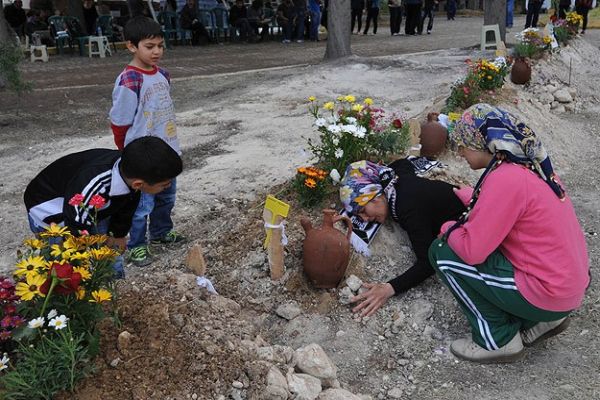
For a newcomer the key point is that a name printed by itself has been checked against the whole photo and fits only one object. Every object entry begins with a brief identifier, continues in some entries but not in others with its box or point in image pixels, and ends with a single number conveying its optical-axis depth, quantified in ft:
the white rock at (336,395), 8.11
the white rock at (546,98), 27.32
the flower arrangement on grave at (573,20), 40.19
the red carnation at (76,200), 8.40
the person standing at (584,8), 52.90
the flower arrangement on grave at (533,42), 31.94
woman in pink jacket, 8.52
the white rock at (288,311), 10.98
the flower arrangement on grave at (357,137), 13.47
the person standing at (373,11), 68.64
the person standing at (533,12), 53.67
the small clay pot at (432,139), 17.12
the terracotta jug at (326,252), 10.98
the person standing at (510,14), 67.41
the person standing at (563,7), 52.62
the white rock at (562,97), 28.02
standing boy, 12.23
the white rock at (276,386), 7.72
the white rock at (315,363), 8.47
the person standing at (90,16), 55.21
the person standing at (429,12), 67.26
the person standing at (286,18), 60.95
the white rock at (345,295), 11.29
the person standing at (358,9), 65.62
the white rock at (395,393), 9.33
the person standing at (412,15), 64.59
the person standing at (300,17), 61.31
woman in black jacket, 11.10
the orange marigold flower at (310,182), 12.62
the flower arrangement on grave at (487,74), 22.95
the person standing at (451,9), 88.74
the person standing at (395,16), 65.77
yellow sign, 10.64
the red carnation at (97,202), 8.32
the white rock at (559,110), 27.43
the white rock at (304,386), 7.93
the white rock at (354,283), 11.44
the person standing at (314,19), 62.13
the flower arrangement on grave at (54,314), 6.54
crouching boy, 8.89
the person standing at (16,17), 55.98
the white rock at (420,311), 11.06
